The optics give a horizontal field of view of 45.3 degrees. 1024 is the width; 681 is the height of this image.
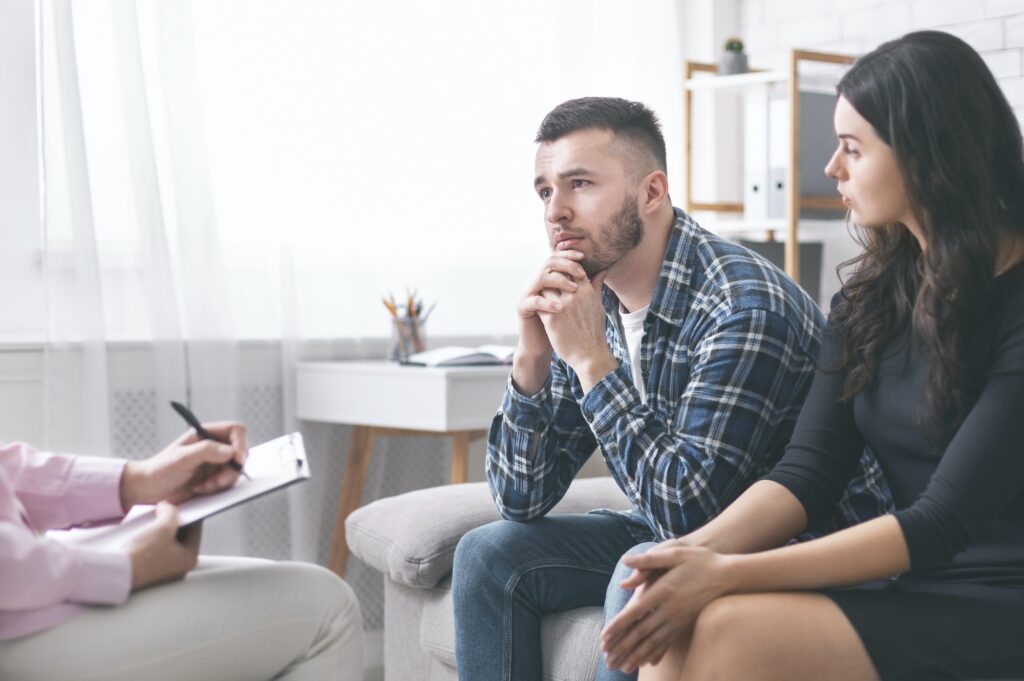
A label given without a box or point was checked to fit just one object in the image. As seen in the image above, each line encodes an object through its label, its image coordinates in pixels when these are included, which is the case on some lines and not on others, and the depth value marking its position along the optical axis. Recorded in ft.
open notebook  8.69
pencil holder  9.21
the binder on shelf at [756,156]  10.36
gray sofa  6.42
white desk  8.45
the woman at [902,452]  4.12
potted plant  10.61
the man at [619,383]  5.30
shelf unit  9.83
